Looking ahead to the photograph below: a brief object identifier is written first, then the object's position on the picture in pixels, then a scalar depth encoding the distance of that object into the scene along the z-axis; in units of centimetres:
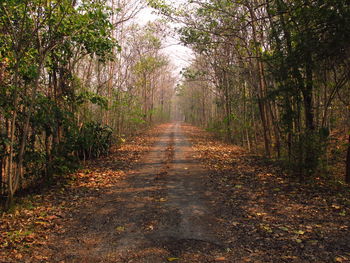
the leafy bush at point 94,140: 973
